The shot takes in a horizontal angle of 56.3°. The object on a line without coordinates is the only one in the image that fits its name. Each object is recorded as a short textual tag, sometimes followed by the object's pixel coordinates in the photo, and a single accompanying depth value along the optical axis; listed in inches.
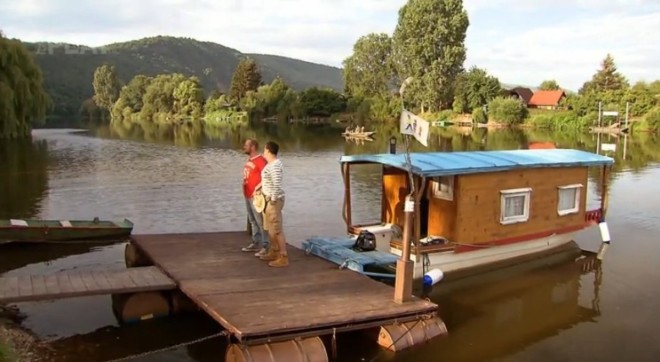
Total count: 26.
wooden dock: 334.3
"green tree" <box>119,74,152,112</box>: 5487.7
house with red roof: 4015.8
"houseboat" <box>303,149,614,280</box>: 507.8
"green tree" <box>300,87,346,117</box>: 4259.4
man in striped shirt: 426.0
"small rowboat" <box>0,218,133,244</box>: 608.8
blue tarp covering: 456.8
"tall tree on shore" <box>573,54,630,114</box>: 3115.2
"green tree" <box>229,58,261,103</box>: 4987.7
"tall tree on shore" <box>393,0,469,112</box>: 3395.7
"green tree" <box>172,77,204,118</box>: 4889.3
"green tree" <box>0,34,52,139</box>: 1679.9
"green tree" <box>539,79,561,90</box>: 4921.3
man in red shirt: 452.4
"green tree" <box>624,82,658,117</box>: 3061.0
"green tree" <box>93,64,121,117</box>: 5772.6
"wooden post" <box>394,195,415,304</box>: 372.5
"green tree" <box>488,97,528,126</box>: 3383.4
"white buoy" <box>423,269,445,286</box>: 488.1
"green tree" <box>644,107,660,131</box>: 2819.9
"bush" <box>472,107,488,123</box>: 3503.9
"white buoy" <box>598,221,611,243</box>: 681.0
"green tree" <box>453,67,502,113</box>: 3631.9
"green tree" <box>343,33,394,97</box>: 4522.6
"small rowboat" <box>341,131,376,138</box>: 2466.8
